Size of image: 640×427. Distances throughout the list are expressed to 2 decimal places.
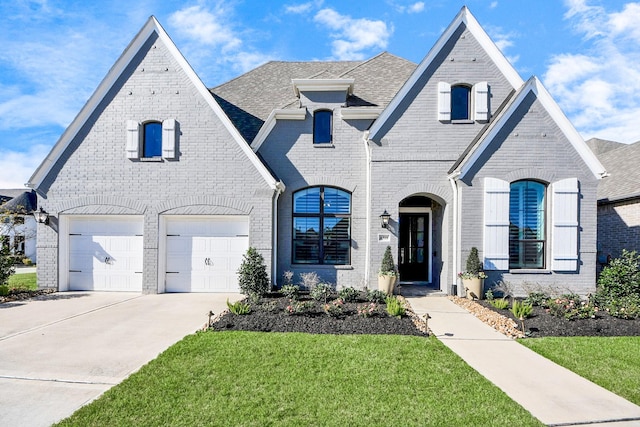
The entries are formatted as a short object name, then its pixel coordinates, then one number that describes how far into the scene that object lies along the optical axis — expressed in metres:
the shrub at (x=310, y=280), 9.47
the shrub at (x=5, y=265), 9.40
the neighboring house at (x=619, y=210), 11.27
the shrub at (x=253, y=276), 9.12
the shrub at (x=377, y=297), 8.54
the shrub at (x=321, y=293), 8.51
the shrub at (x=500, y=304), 7.95
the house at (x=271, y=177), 9.39
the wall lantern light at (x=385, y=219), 9.73
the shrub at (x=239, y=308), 7.23
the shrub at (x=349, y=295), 8.56
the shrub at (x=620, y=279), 8.20
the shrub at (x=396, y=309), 7.09
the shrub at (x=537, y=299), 8.24
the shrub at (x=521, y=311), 7.10
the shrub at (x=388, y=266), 9.41
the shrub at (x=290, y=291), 8.99
